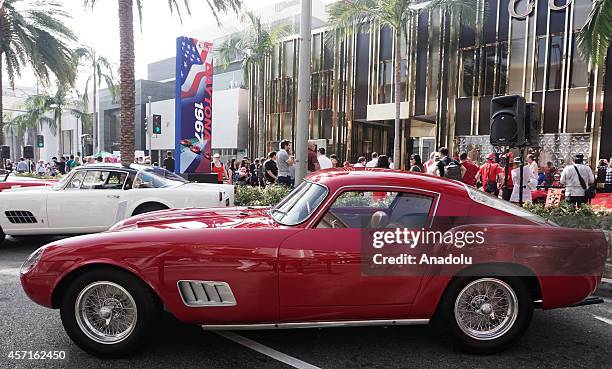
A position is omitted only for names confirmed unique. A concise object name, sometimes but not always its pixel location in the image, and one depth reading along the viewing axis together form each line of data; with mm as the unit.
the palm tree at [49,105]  36219
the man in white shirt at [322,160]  11625
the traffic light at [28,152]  23084
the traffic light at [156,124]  17531
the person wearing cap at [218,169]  12422
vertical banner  12789
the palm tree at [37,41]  15594
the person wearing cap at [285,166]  10945
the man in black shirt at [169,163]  14414
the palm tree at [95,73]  32406
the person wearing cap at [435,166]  9184
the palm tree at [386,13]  17328
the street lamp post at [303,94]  8102
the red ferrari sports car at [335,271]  3184
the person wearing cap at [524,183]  9836
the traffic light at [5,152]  18664
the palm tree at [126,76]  11281
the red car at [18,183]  7883
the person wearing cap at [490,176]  10117
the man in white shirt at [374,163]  11239
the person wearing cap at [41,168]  24062
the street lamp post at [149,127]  18469
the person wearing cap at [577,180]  9367
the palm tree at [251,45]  24766
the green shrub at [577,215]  6621
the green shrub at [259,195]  9005
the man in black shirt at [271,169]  12065
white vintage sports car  6836
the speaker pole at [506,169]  8429
